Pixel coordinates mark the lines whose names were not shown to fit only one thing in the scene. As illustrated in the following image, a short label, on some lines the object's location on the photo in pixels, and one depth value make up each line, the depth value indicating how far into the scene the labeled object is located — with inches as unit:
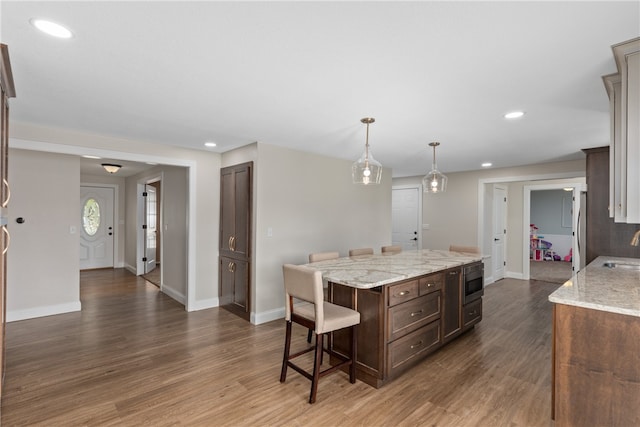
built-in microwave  136.2
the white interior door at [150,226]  281.7
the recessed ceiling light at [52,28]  61.6
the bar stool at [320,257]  137.2
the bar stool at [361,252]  154.8
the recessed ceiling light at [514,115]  111.0
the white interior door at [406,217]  283.0
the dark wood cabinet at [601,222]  146.9
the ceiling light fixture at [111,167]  223.6
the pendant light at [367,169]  120.0
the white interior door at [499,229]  257.0
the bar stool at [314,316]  89.5
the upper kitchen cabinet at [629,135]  68.8
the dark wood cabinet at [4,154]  75.0
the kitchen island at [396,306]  97.0
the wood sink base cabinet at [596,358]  60.7
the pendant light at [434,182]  149.7
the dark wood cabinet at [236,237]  162.9
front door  286.7
